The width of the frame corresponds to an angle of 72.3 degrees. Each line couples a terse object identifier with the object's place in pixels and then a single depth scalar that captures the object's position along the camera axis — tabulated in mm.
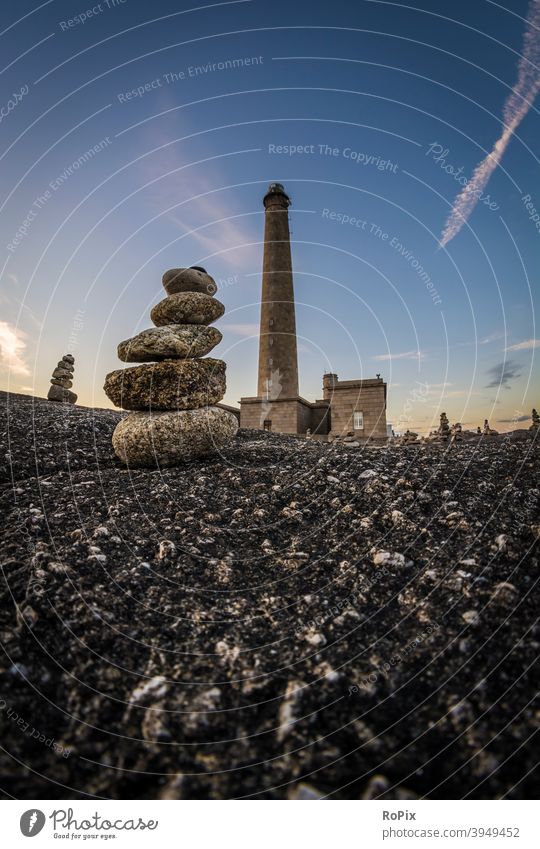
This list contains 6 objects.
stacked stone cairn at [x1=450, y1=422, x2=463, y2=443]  19641
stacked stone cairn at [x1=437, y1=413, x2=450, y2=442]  20922
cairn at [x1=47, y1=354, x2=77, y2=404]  21031
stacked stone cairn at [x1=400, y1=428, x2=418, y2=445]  19875
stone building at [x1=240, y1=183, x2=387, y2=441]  30688
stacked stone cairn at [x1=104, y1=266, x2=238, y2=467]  7156
